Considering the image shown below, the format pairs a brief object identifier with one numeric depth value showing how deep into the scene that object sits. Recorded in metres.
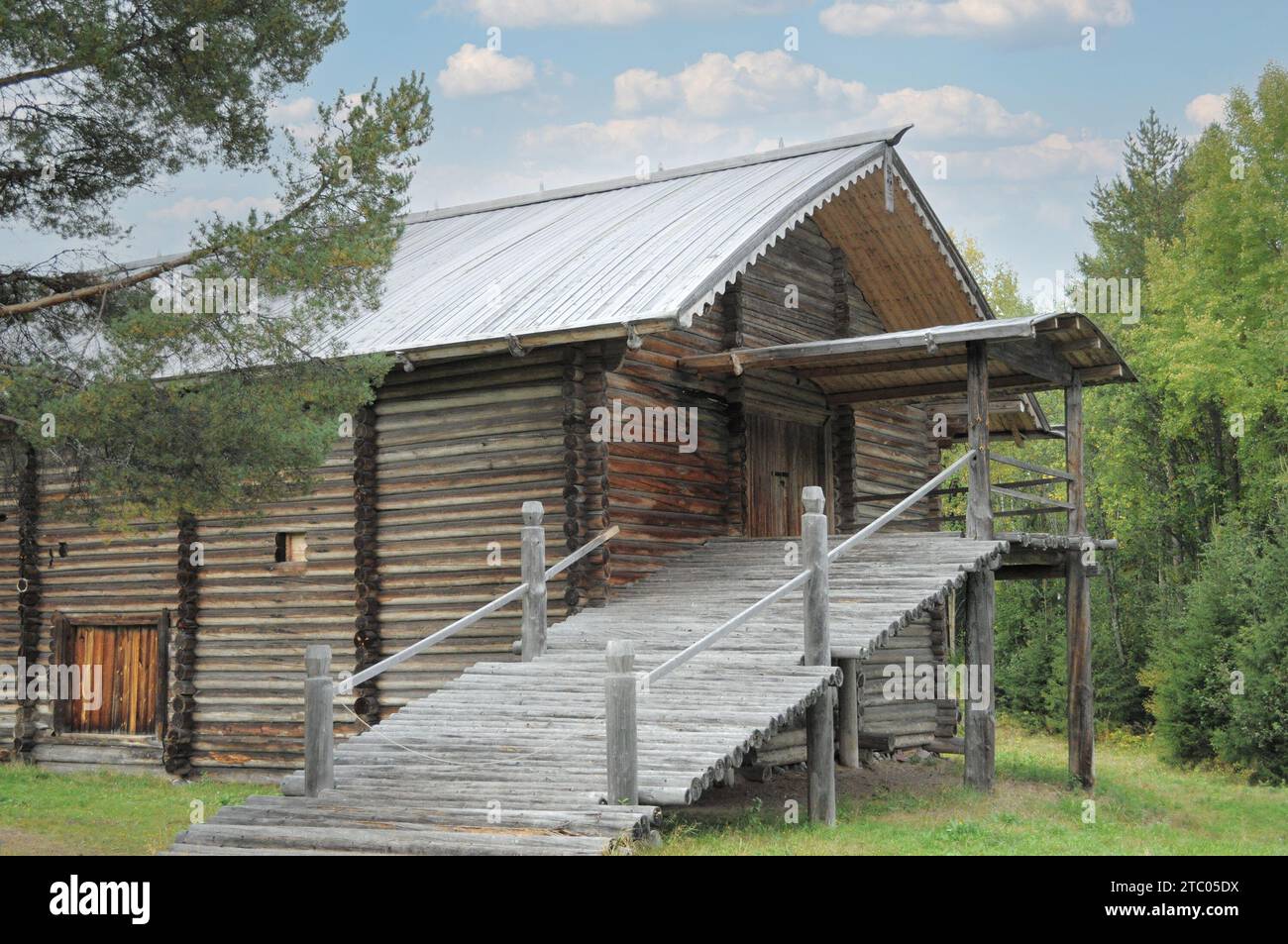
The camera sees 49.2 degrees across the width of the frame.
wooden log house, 15.72
